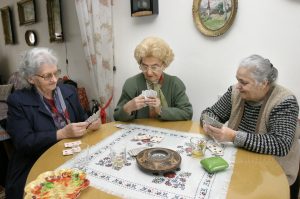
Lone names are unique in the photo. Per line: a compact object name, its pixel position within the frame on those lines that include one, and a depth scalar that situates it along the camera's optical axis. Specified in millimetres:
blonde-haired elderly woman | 1835
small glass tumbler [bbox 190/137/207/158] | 1298
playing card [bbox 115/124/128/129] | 1758
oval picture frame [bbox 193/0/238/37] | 2121
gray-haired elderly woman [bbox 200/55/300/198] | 1335
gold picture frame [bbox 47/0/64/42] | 3735
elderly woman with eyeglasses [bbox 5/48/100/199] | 1555
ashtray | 1109
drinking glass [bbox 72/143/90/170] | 1225
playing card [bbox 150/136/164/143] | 1500
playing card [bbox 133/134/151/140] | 1537
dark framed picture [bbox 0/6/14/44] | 4980
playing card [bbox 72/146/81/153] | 1369
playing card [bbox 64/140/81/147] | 1451
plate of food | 972
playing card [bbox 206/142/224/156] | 1318
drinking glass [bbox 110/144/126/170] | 1205
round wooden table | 981
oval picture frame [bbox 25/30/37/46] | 4433
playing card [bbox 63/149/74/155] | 1343
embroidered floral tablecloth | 984
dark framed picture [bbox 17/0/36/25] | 4270
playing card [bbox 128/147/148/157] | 1301
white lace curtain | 2904
